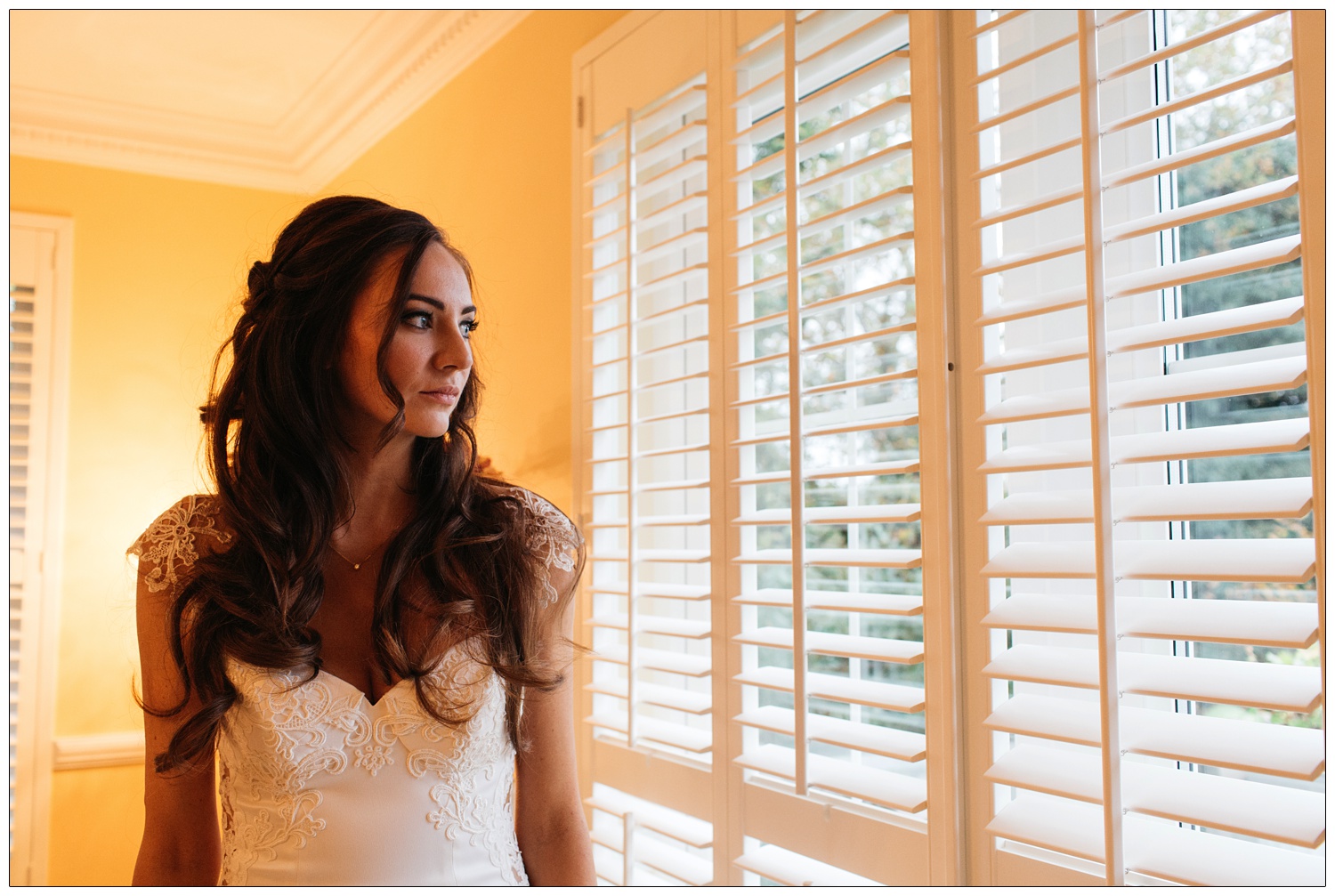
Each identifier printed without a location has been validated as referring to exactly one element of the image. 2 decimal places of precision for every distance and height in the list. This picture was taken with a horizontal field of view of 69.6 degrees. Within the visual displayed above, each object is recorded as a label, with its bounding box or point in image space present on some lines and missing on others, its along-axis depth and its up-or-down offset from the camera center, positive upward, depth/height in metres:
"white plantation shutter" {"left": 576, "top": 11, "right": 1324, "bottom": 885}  0.90 +0.06
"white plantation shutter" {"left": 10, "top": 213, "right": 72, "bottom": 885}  3.25 +0.11
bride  1.18 -0.13
